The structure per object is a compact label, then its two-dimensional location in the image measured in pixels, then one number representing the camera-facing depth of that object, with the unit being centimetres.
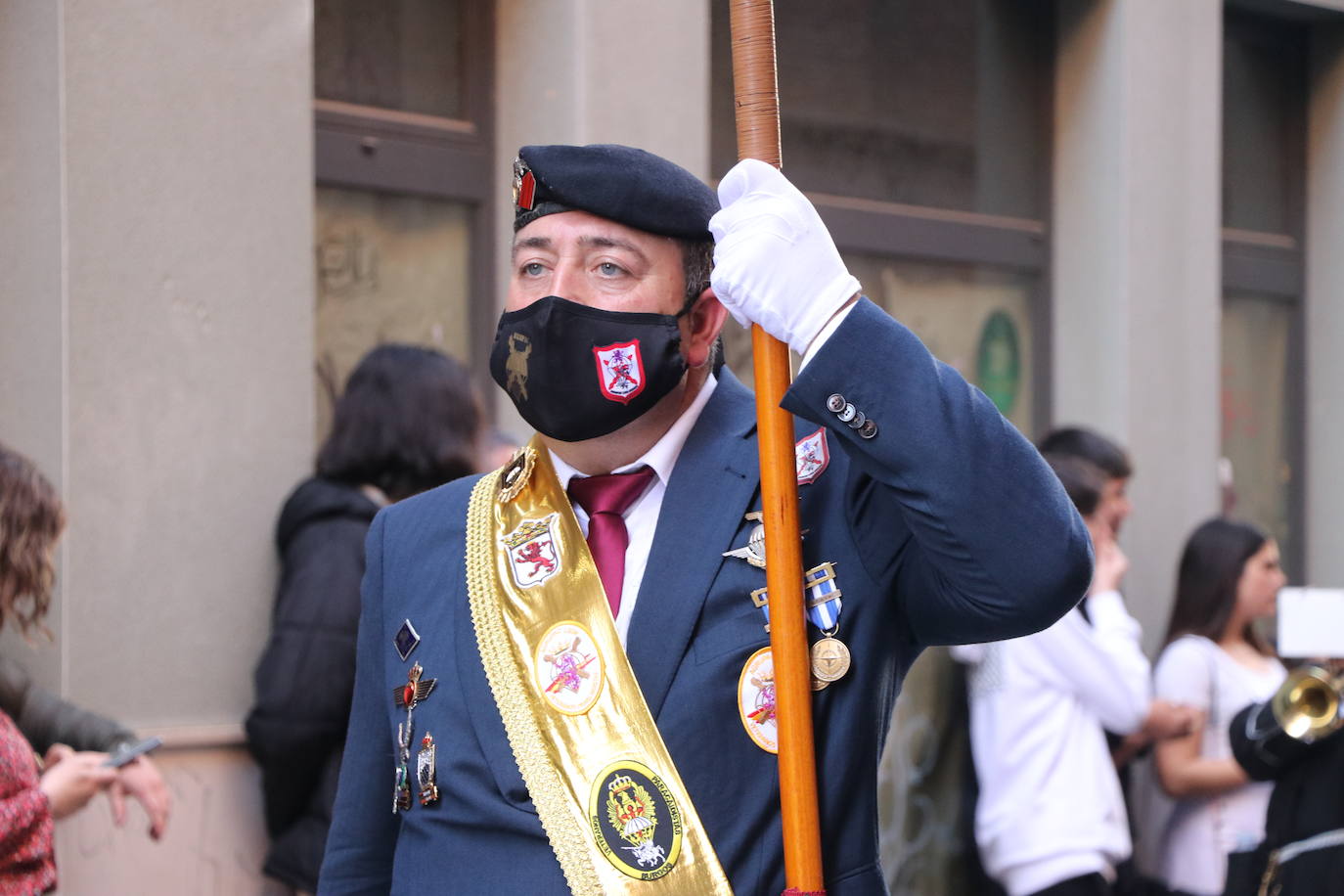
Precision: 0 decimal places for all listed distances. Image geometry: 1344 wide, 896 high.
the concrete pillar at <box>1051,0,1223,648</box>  744
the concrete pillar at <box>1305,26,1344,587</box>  868
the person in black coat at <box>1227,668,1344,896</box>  489
